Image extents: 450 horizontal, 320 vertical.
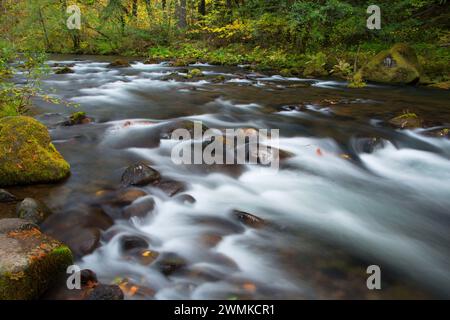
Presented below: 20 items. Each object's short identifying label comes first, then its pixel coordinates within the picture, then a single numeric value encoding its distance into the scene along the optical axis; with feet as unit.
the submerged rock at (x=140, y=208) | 11.85
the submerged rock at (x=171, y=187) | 13.42
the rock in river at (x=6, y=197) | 11.60
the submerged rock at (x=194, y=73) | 42.52
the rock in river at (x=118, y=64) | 51.88
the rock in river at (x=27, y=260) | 7.40
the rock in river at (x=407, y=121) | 22.07
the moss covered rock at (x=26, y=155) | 12.66
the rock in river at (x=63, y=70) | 44.43
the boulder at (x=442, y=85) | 34.19
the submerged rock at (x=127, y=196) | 12.40
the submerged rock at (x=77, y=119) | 21.22
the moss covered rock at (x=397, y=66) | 36.09
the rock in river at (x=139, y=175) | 13.61
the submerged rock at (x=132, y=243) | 10.22
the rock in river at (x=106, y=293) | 7.79
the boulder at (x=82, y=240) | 9.82
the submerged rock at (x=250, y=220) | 11.78
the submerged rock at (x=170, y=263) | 9.41
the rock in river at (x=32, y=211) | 10.65
